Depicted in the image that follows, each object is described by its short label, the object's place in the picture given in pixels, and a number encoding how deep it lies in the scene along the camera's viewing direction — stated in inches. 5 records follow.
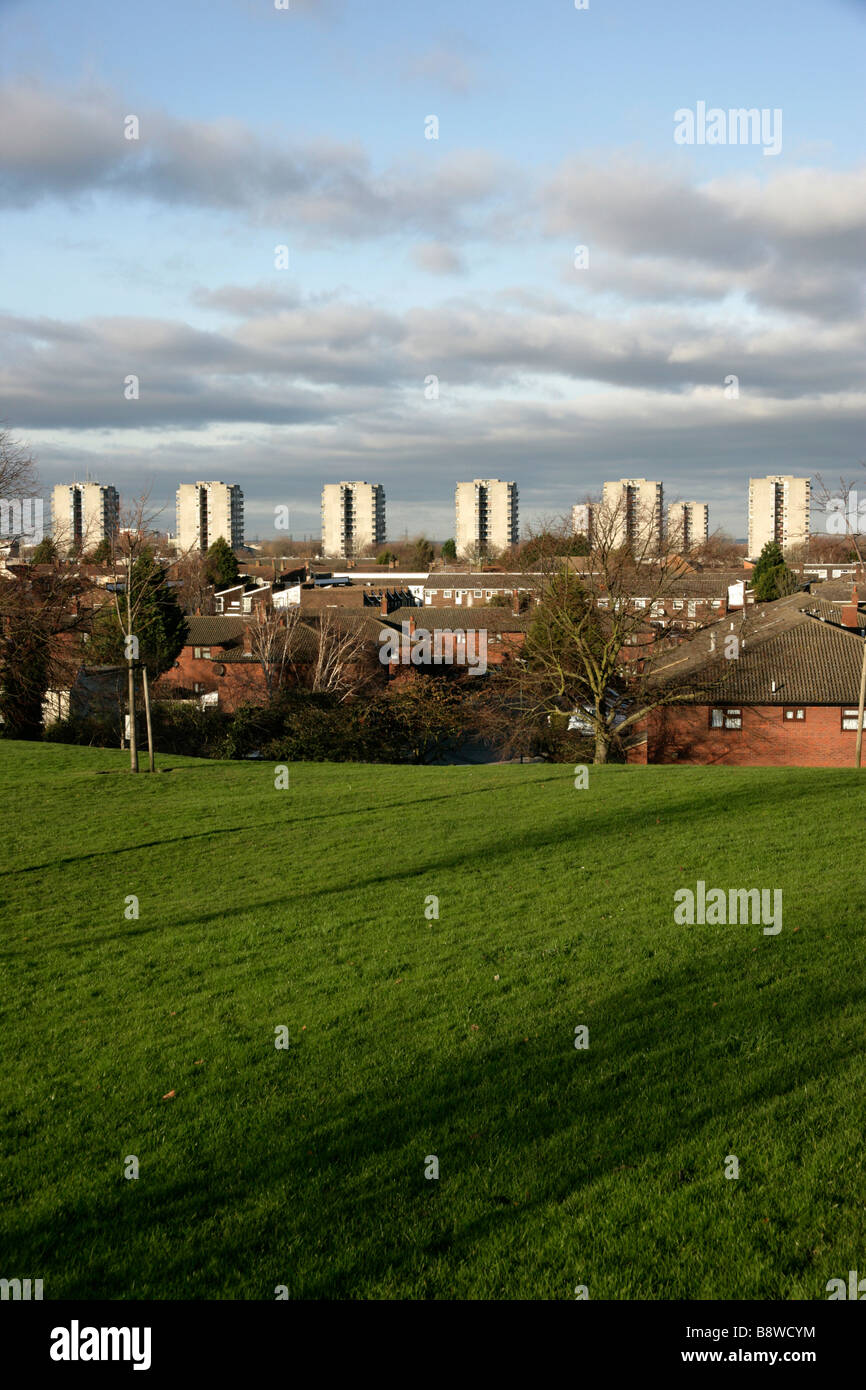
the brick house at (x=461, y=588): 3617.1
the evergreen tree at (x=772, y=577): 3511.3
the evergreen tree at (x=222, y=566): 4030.5
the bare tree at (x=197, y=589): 2834.6
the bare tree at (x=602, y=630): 1513.3
